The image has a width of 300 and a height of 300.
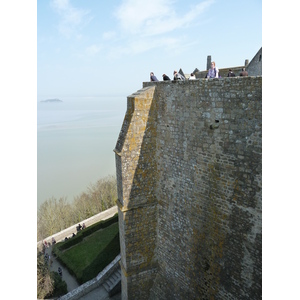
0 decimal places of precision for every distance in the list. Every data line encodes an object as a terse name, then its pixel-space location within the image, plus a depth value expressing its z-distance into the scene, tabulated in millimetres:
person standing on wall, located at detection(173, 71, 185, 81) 8802
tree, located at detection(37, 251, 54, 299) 12250
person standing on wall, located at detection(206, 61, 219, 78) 7836
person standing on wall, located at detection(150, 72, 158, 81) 9102
